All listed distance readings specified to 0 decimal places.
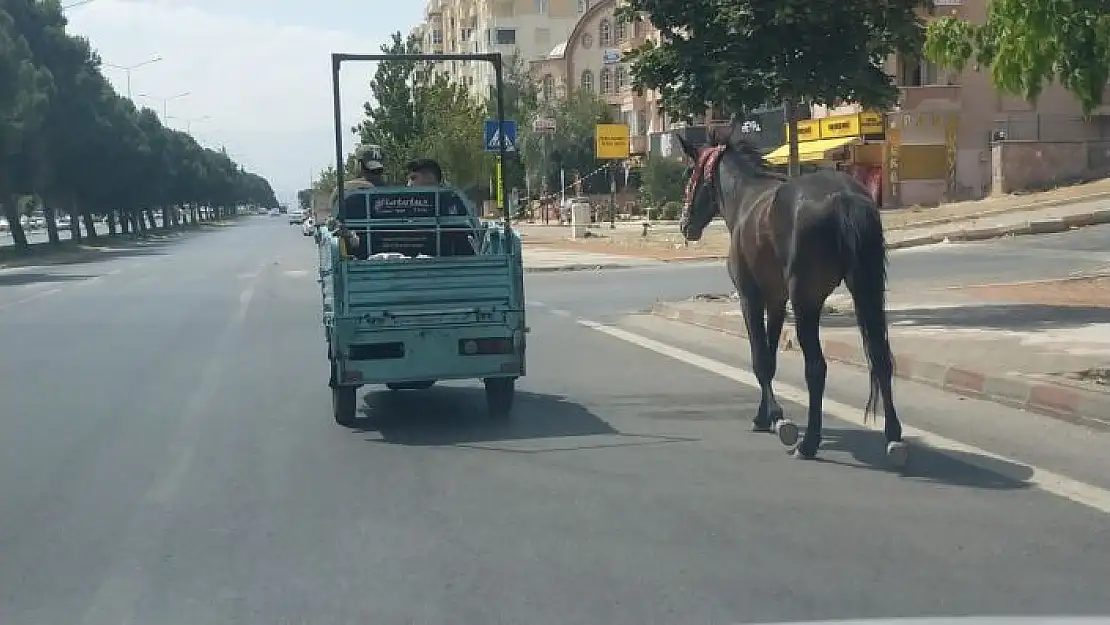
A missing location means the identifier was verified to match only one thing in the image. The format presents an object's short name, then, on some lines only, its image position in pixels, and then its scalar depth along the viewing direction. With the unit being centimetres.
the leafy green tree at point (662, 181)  6194
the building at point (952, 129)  4672
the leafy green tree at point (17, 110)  4969
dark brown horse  840
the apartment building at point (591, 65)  9231
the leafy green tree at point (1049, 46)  1052
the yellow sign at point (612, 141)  5184
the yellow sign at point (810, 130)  5100
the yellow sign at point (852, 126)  4700
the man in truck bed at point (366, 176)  1196
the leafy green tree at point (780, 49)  1614
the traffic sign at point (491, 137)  2957
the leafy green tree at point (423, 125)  4956
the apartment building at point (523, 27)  11406
